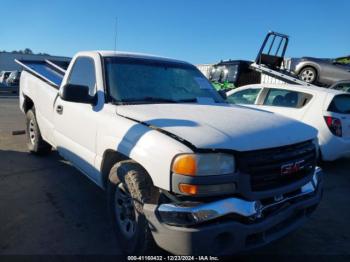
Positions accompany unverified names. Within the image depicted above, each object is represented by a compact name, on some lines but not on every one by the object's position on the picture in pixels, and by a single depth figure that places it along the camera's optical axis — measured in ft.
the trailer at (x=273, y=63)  32.45
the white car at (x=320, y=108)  20.01
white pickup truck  8.06
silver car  38.27
